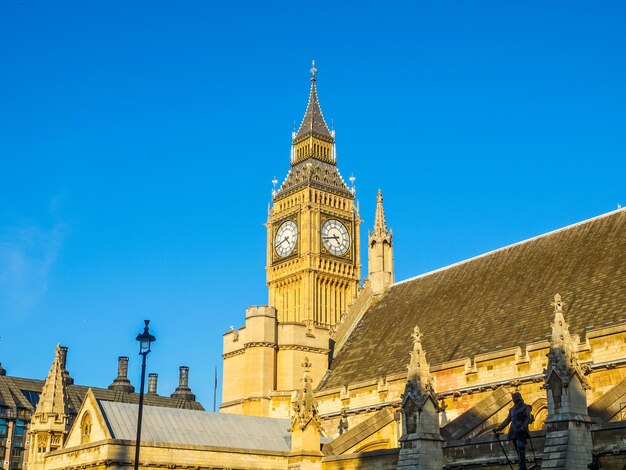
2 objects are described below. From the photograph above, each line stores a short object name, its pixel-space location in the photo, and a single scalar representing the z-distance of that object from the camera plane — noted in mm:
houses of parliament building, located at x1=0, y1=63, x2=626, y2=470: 26688
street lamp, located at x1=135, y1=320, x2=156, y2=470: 24547
